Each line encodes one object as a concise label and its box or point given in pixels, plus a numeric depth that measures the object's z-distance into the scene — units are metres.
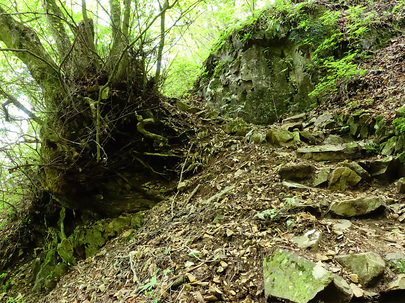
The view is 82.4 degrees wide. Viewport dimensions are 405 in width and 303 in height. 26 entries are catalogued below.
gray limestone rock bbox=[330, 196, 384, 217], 2.99
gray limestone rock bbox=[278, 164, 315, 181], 3.94
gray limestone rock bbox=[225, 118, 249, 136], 6.32
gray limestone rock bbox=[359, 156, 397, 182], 3.77
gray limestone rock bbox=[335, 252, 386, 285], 1.98
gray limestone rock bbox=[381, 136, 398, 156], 4.05
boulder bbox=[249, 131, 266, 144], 5.60
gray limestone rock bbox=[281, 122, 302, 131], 6.38
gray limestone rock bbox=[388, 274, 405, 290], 1.85
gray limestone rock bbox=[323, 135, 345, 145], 5.35
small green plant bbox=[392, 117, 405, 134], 3.76
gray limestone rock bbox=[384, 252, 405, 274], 2.04
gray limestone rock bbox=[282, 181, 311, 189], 3.63
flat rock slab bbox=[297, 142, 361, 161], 4.50
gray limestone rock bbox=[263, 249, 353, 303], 1.86
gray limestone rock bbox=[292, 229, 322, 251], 2.38
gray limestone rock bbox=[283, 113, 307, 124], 7.09
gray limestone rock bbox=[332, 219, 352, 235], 2.59
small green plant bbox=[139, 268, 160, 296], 2.50
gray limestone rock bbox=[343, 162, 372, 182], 3.80
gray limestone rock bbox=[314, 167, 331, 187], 3.78
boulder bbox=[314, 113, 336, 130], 5.86
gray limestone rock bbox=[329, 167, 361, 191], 3.70
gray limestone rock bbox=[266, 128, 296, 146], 5.38
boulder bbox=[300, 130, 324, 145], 5.50
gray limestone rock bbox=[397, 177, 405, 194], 3.37
